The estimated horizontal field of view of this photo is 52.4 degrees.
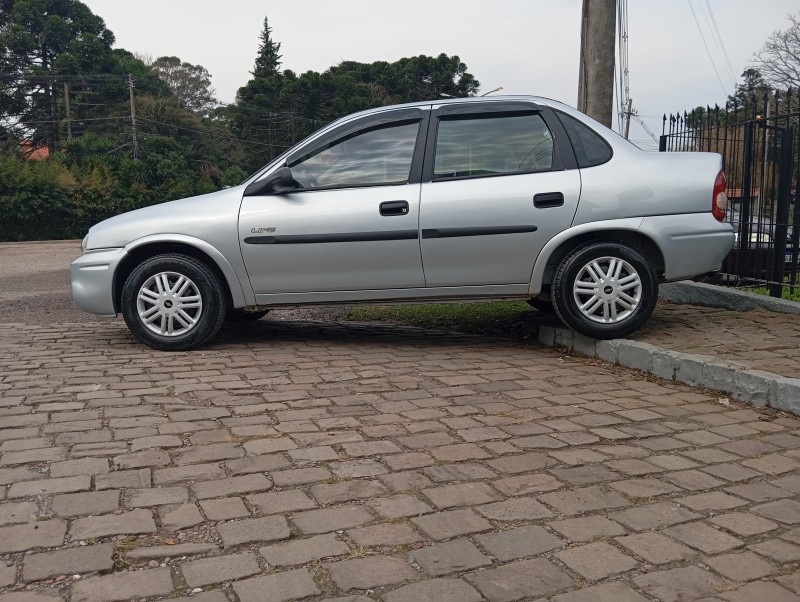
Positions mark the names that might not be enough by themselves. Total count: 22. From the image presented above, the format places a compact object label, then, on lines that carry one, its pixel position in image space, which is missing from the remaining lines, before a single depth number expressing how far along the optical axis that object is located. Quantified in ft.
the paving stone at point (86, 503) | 10.27
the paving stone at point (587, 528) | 9.63
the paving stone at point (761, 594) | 8.20
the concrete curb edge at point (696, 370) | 14.69
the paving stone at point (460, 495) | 10.61
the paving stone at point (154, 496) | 10.54
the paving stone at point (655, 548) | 9.09
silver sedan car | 19.21
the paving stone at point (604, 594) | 8.21
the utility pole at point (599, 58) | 26.94
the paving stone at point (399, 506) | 10.26
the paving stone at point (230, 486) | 10.94
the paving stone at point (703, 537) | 9.36
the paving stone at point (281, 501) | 10.42
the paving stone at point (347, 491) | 10.74
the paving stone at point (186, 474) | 11.40
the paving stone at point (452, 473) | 11.41
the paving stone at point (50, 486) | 10.89
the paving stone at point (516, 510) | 10.17
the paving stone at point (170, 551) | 9.10
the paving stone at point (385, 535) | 9.48
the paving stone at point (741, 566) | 8.70
